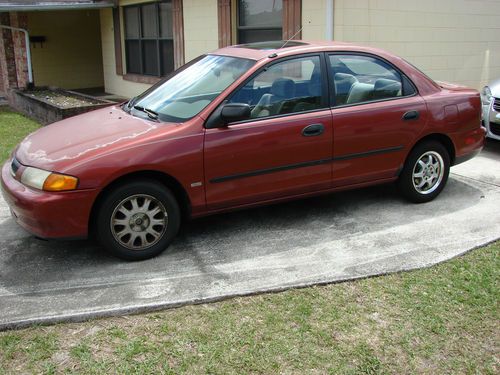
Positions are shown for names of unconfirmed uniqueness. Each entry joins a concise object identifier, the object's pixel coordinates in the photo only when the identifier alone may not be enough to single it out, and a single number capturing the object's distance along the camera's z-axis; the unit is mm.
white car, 7574
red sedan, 3947
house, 8430
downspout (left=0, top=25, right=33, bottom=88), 14052
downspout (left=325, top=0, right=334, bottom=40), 7898
